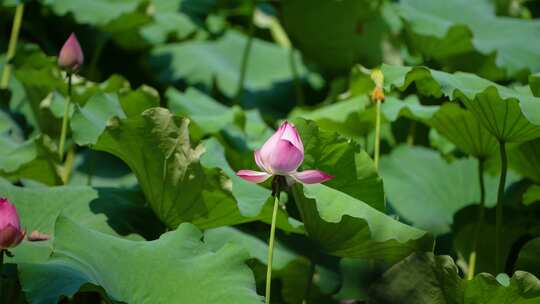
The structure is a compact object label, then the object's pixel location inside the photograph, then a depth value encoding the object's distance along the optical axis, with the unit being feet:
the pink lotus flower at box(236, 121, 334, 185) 12.94
